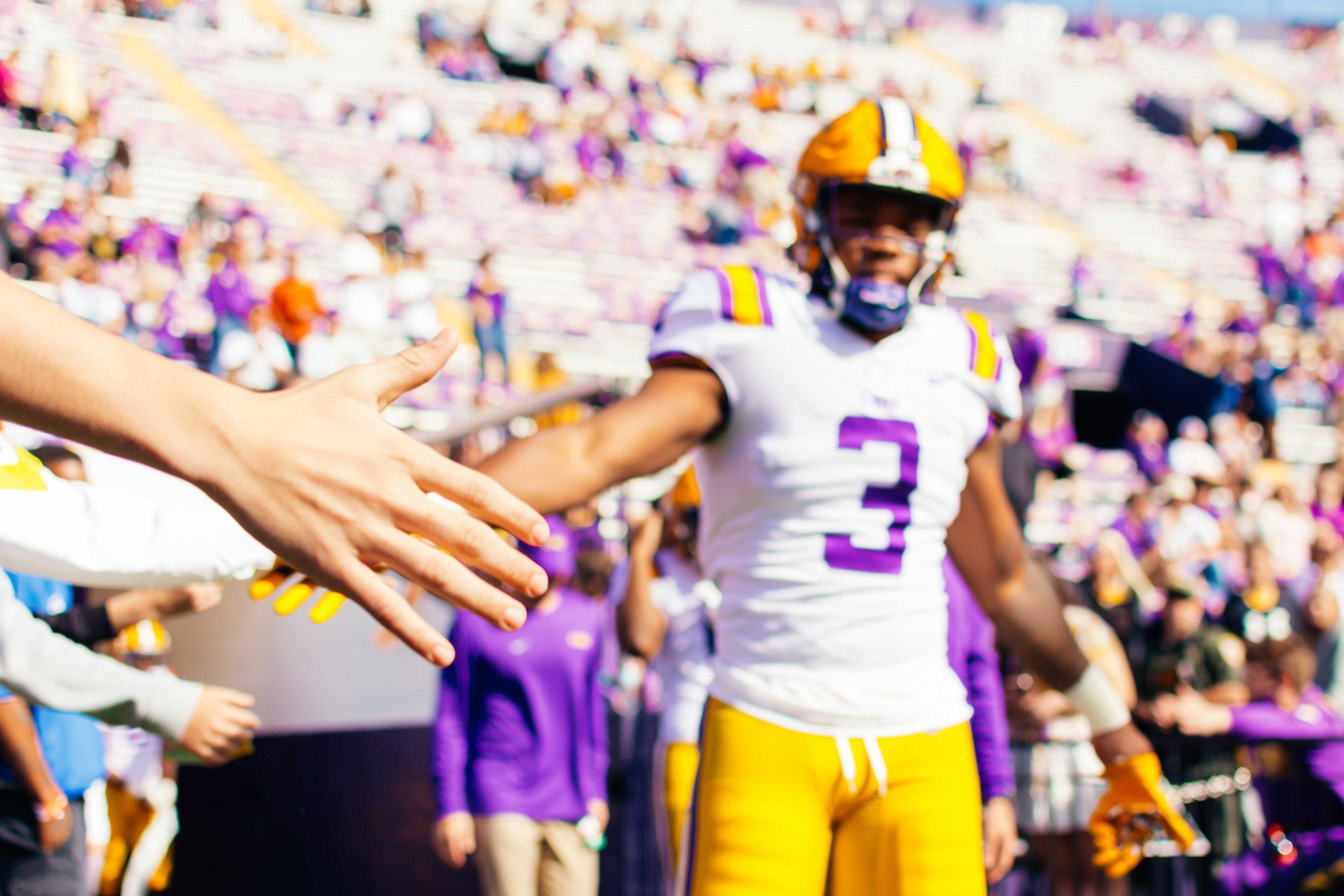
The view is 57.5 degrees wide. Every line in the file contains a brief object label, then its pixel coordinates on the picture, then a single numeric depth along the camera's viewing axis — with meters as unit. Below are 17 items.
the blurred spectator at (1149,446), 12.27
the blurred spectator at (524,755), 3.97
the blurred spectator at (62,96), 12.06
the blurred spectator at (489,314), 10.91
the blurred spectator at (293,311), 8.80
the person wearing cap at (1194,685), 4.94
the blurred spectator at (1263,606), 5.52
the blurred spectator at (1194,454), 11.41
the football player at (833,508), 2.22
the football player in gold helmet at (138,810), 4.44
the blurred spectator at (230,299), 8.94
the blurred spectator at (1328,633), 5.52
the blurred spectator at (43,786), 2.92
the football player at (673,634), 4.18
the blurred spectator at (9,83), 11.91
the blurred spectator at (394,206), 12.95
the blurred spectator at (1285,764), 4.58
